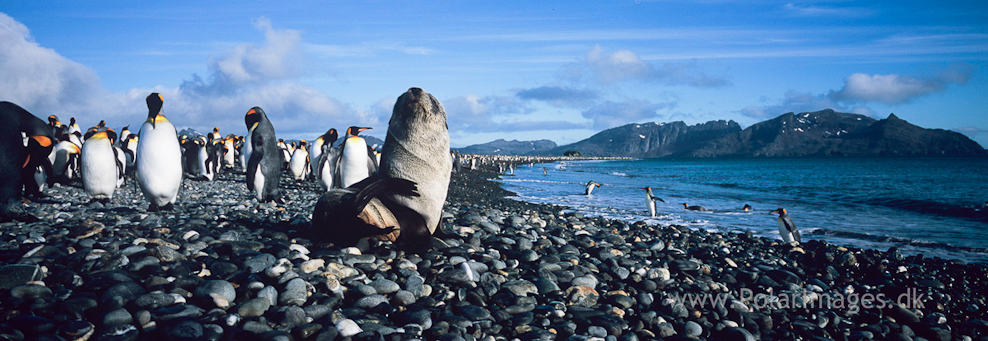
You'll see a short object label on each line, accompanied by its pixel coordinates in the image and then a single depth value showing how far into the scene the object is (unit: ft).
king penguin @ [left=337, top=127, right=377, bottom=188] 35.47
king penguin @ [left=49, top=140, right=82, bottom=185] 36.60
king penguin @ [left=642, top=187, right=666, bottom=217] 41.14
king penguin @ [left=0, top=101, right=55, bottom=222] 19.21
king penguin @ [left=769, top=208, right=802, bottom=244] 28.73
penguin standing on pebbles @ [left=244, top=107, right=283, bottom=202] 30.42
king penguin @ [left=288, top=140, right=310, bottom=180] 54.19
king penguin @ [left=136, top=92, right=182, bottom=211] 23.90
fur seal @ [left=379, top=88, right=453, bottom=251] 15.19
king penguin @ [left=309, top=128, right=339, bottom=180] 47.33
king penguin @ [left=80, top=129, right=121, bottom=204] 28.43
